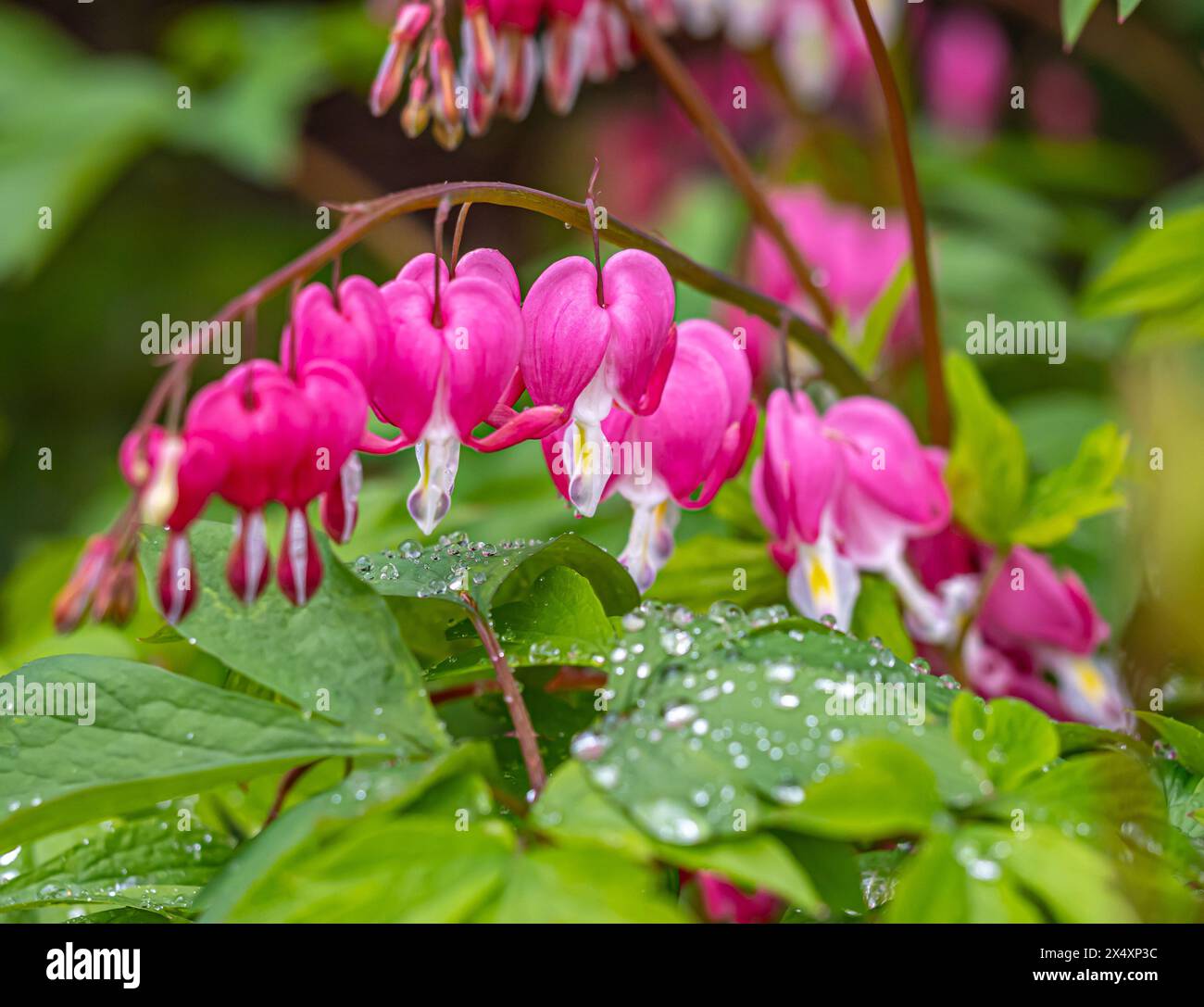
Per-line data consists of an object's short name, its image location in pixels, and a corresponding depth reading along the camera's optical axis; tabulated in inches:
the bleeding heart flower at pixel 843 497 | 30.3
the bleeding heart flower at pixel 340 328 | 28.3
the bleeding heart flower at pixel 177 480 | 27.3
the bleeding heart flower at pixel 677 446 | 29.7
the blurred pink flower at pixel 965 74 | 67.3
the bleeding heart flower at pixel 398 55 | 30.3
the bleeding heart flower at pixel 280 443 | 27.6
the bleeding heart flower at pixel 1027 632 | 31.3
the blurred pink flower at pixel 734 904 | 29.9
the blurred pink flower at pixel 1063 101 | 74.2
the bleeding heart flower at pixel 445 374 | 28.8
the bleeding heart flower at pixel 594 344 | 29.0
